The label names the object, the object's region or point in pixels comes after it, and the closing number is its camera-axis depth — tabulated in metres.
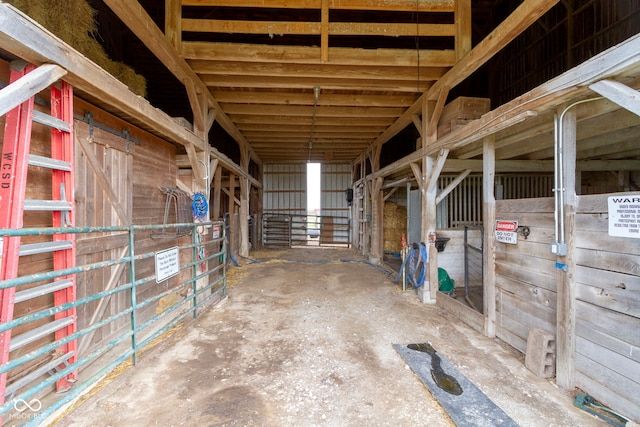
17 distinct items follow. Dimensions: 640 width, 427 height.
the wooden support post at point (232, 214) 7.02
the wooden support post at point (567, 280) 2.13
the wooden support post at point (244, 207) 7.59
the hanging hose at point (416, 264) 4.25
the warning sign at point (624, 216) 1.73
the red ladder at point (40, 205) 1.58
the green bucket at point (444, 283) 4.51
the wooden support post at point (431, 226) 4.20
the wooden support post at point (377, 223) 7.30
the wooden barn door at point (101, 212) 2.49
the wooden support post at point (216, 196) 6.03
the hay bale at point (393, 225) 8.41
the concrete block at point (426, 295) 4.18
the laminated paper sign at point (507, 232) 2.81
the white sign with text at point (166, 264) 2.63
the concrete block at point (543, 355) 2.26
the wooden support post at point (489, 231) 3.06
